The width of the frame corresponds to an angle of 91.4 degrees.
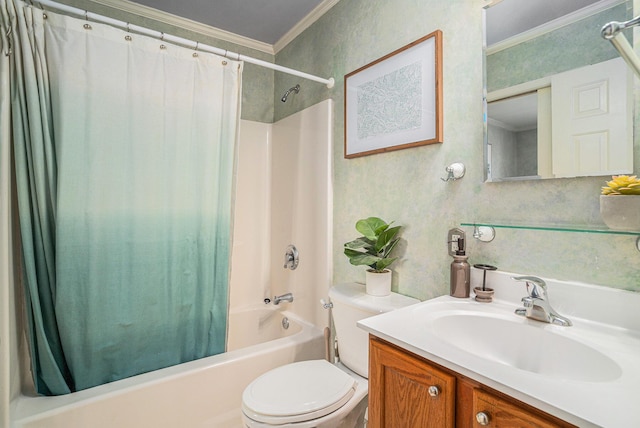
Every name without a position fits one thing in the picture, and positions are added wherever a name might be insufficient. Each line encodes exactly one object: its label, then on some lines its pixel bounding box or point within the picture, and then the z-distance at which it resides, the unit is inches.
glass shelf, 31.6
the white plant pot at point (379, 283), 54.9
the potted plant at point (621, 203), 29.5
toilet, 43.4
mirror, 34.1
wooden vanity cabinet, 23.5
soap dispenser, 44.0
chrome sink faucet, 34.7
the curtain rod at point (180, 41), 47.3
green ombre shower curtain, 48.6
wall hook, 47.5
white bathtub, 47.1
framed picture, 51.8
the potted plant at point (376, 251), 54.3
